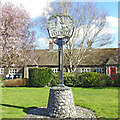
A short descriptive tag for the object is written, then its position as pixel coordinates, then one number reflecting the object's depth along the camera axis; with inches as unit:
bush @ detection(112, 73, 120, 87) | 596.1
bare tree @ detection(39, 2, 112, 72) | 663.1
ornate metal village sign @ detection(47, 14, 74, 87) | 243.9
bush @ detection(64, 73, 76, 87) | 598.2
